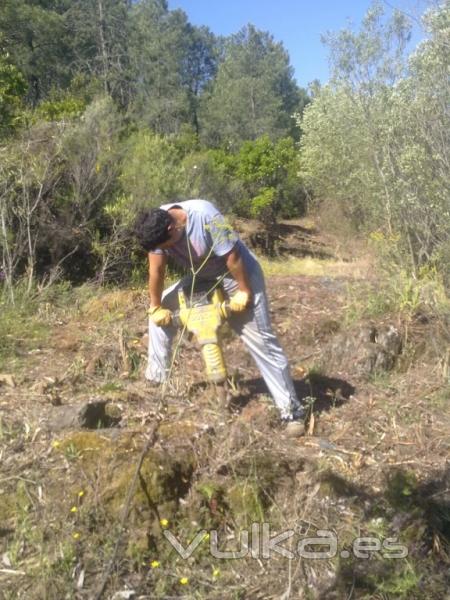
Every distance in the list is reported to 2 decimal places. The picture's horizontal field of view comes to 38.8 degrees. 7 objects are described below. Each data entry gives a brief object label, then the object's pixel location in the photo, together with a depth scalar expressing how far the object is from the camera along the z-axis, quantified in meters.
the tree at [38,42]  25.69
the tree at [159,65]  32.50
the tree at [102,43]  31.95
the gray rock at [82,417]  3.60
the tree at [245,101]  33.62
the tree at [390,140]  8.11
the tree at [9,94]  8.57
